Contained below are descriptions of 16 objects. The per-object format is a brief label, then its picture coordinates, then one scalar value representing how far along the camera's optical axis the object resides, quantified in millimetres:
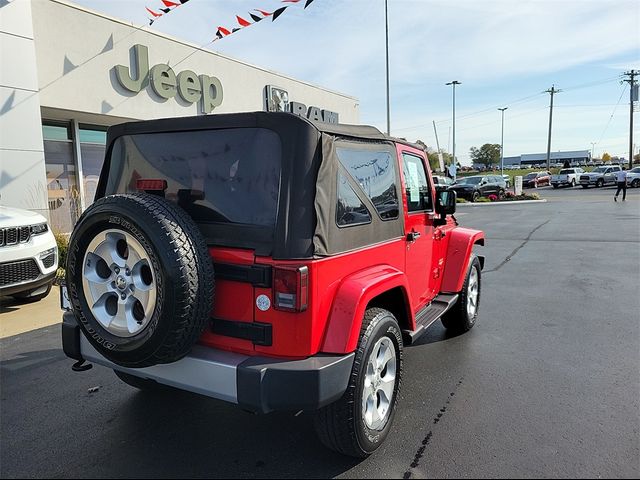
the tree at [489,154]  113375
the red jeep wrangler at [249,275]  2367
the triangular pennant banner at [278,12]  7638
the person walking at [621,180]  24981
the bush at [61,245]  7714
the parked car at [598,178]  41594
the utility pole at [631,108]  55919
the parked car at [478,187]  30672
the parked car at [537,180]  50062
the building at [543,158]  142500
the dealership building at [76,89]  8781
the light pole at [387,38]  23519
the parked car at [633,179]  39500
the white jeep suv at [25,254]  5535
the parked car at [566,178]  44156
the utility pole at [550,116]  64250
